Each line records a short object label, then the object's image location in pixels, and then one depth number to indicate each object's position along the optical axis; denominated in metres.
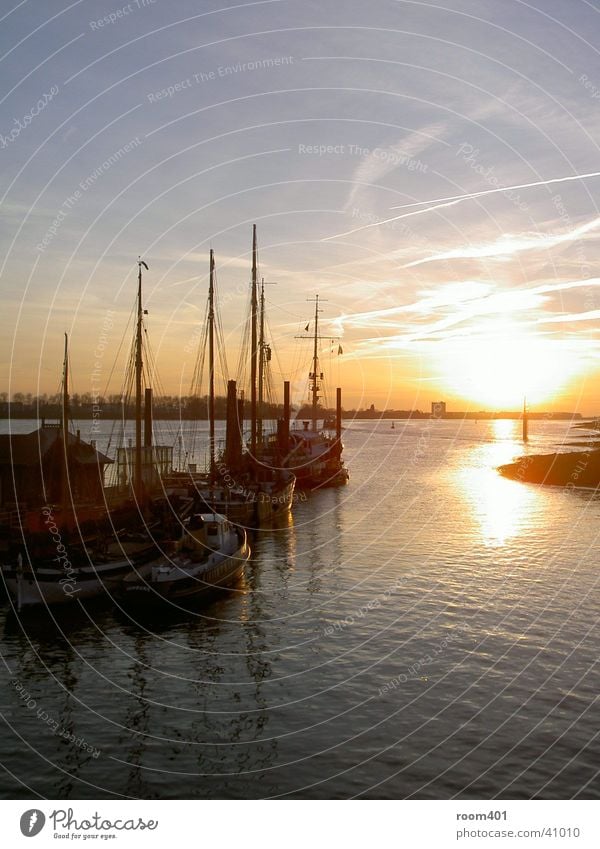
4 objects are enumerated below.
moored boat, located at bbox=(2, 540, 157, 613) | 33.12
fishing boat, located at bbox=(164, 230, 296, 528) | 54.69
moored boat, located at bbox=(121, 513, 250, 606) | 33.19
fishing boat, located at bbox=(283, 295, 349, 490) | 95.12
